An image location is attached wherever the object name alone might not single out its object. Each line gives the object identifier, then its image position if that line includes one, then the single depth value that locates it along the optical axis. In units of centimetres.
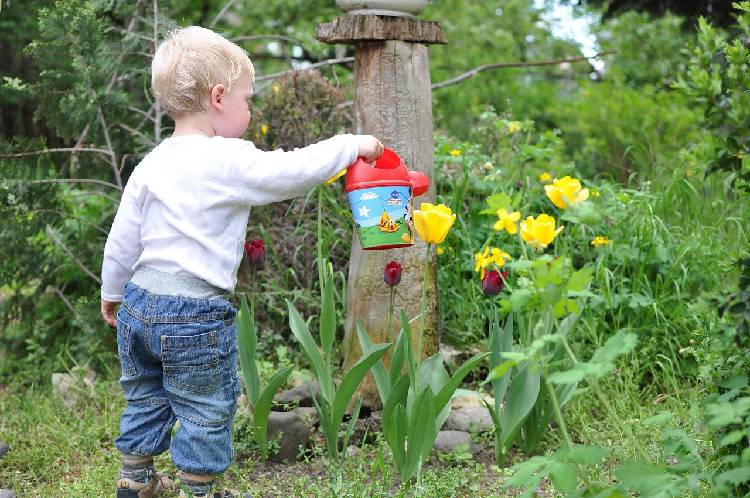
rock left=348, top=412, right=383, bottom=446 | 330
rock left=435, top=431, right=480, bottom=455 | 313
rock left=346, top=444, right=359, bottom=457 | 321
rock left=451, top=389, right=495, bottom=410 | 347
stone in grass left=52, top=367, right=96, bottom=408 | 379
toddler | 244
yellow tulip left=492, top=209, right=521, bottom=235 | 204
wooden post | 334
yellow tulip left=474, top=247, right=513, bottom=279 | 264
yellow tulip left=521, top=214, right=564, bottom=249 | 215
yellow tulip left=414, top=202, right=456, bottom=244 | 254
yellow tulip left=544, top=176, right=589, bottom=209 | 202
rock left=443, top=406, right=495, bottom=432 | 335
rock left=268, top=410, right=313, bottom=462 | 315
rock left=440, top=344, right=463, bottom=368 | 374
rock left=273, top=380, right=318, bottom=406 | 343
